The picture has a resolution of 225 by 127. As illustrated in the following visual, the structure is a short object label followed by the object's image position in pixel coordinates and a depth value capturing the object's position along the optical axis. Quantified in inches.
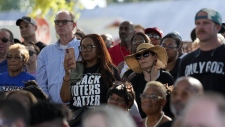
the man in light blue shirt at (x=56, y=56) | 477.7
